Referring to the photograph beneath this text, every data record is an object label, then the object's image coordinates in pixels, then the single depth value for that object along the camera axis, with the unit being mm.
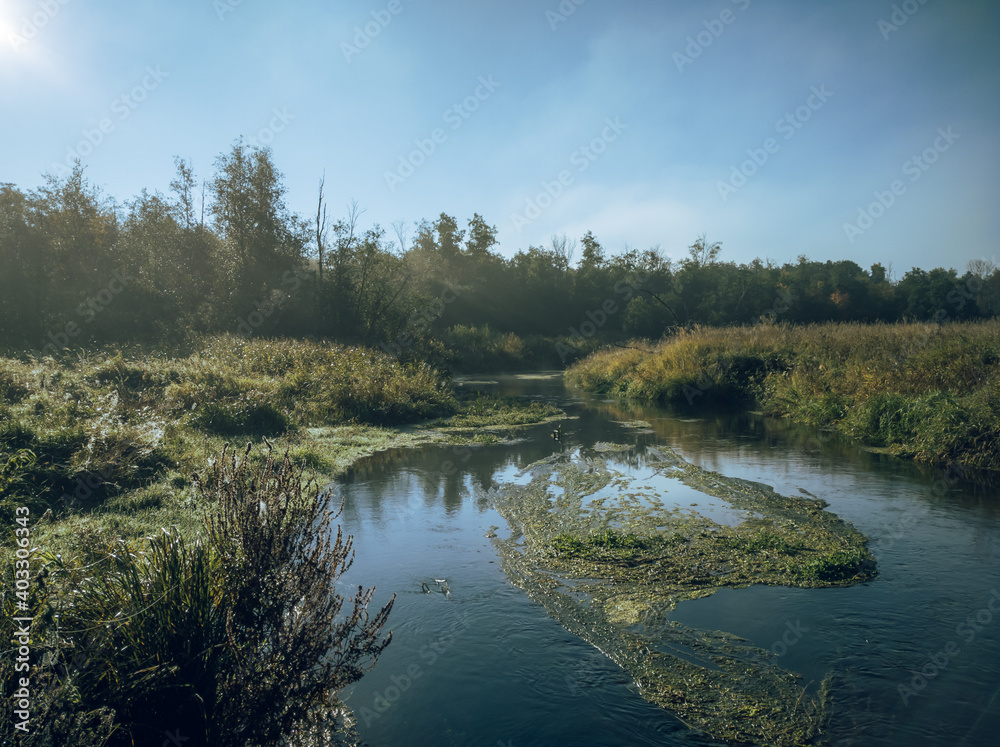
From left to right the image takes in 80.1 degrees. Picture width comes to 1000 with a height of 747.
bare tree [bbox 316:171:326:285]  34625
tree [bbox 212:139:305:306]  32500
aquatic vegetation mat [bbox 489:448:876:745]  3414
